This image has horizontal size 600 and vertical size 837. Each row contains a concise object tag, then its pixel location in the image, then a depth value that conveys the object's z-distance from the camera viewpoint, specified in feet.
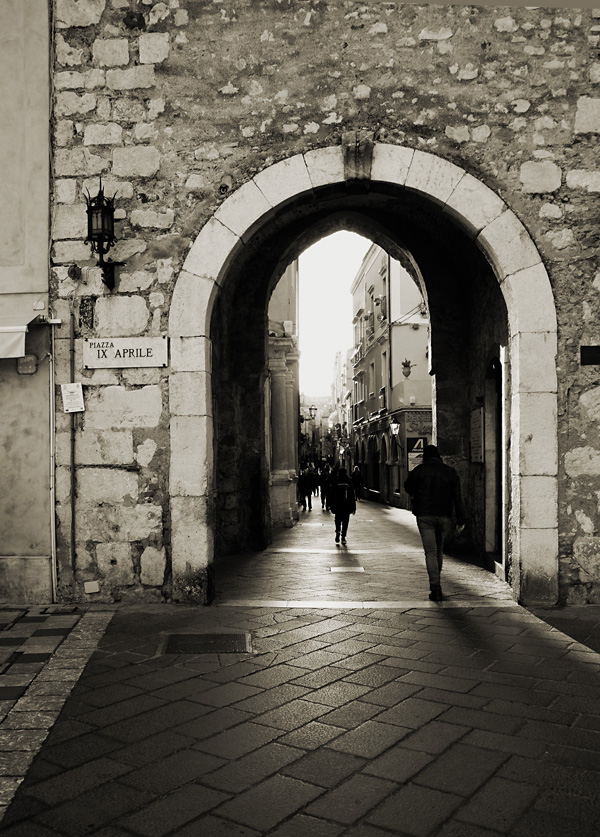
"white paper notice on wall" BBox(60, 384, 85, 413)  20.34
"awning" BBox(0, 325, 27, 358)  19.66
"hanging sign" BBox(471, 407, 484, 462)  27.78
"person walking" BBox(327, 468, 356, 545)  36.14
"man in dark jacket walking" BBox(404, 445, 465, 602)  21.09
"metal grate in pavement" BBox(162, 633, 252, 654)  15.02
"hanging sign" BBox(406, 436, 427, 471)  72.38
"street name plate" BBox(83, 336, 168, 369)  20.38
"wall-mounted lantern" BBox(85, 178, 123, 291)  19.34
